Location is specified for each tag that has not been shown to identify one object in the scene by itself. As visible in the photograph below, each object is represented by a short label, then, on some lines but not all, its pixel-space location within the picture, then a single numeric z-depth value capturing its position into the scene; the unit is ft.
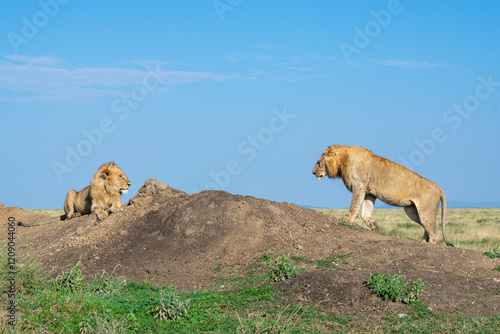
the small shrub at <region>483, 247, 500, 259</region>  37.55
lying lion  49.11
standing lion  47.03
